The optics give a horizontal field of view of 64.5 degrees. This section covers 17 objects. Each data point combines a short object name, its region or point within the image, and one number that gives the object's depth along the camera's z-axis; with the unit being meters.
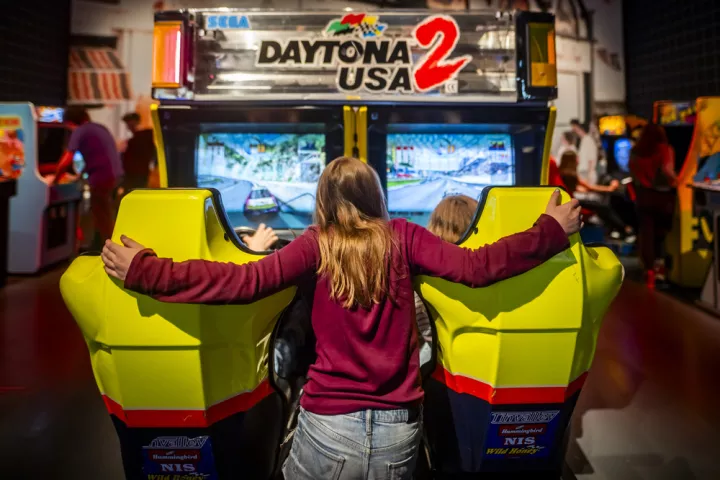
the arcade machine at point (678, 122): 5.48
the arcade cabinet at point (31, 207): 5.64
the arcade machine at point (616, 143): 8.13
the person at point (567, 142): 8.97
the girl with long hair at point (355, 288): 1.34
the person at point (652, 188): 5.27
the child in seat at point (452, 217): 2.00
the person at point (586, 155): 8.82
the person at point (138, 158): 6.42
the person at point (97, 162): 5.66
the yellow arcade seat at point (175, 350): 1.43
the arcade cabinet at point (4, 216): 5.22
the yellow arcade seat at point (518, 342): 1.51
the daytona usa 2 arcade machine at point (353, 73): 2.69
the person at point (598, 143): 8.73
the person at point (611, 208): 7.14
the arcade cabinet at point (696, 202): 5.12
